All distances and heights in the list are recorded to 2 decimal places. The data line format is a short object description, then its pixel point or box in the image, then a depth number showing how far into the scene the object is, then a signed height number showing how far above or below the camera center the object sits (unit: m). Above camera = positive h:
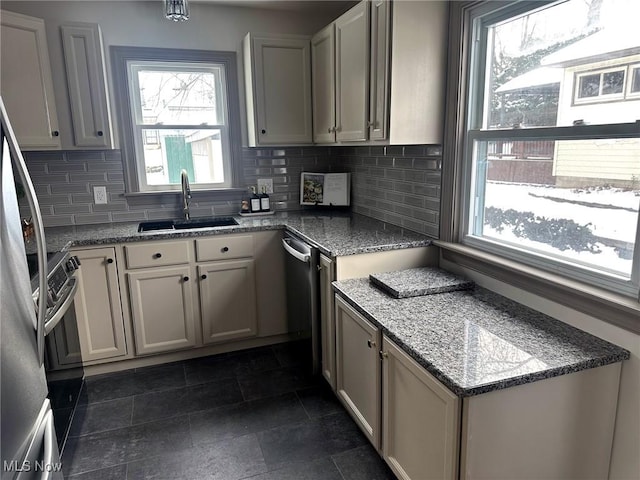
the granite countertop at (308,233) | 2.36 -0.46
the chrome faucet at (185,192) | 3.12 -0.23
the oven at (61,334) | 1.79 -0.80
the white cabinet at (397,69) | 2.15 +0.45
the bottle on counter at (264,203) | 3.41 -0.35
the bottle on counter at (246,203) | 3.40 -0.34
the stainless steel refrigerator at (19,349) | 1.00 -0.47
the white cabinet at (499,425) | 1.32 -0.89
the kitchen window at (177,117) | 3.06 +0.32
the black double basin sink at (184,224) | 3.16 -0.47
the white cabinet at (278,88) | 3.06 +0.50
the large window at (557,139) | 1.46 +0.06
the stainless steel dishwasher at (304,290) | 2.49 -0.81
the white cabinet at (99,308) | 2.62 -0.90
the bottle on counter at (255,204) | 3.38 -0.35
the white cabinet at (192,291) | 2.76 -0.86
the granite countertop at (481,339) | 1.33 -0.65
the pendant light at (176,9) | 2.21 +0.77
